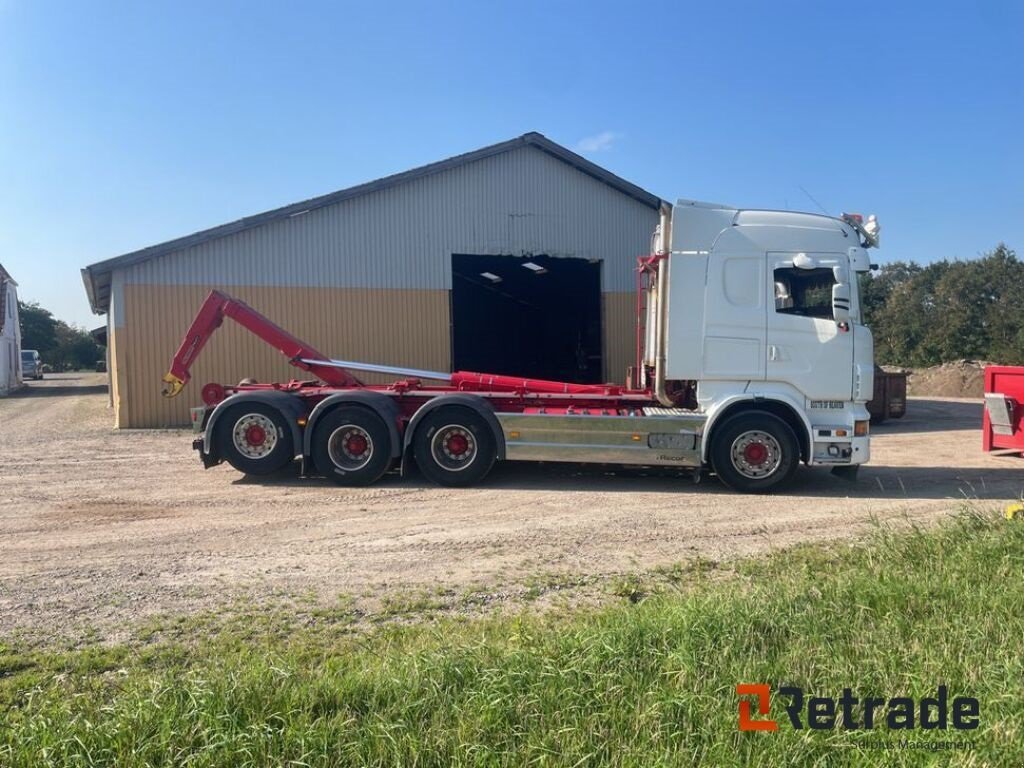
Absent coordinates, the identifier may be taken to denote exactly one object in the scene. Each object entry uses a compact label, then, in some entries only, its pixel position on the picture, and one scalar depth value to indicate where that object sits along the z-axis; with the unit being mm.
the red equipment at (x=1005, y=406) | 11508
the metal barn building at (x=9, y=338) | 35094
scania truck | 8820
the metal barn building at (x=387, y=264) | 16203
